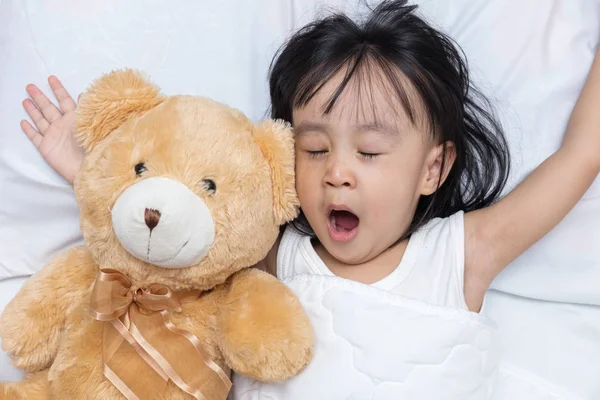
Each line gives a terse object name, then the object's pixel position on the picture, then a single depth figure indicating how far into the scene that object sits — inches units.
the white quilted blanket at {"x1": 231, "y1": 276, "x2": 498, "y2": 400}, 39.4
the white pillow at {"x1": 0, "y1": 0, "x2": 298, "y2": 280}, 47.1
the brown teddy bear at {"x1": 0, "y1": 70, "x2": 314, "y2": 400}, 36.6
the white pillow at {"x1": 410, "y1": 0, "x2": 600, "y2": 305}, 46.9
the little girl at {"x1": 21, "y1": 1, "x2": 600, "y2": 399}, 39.9
